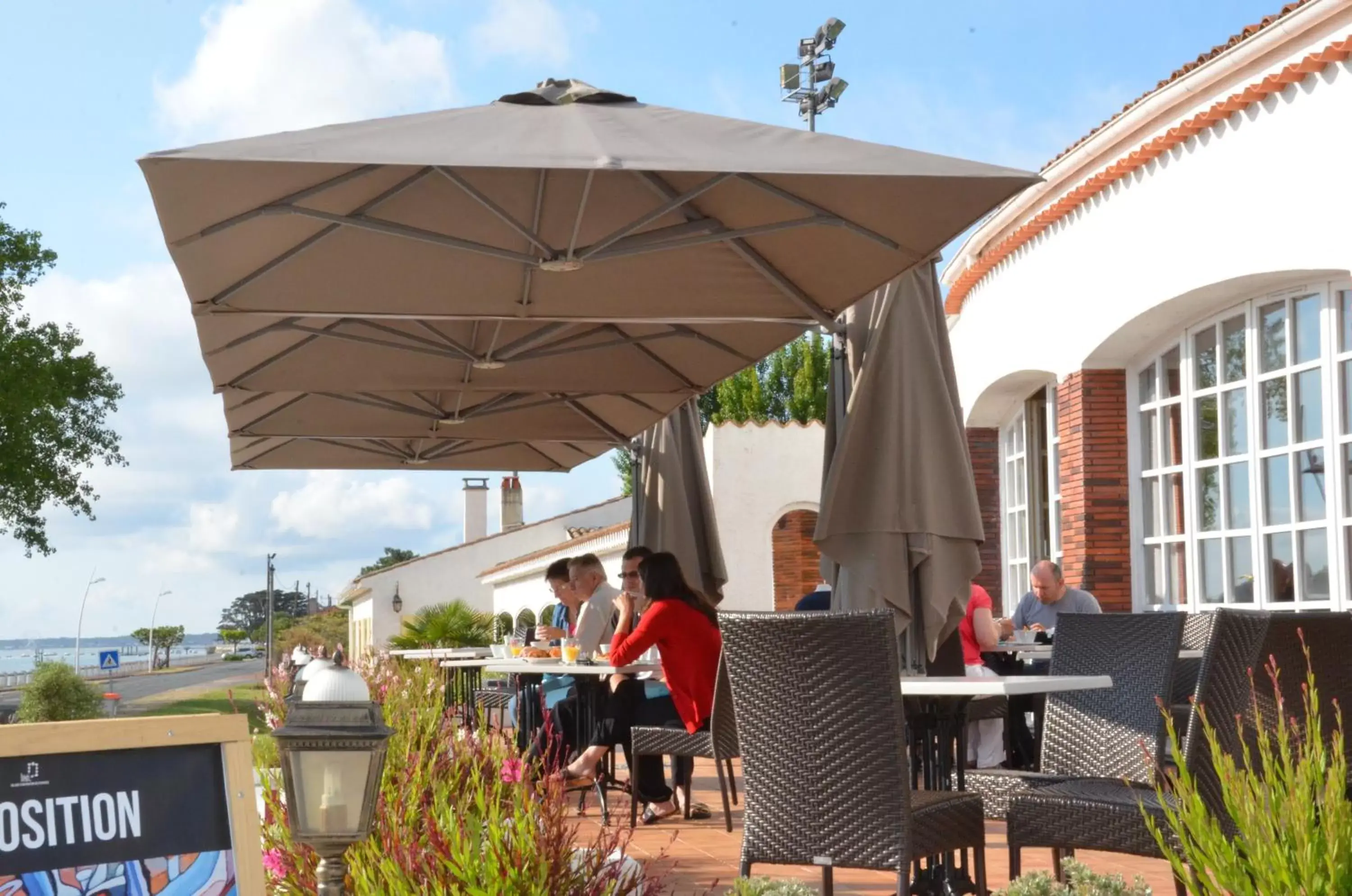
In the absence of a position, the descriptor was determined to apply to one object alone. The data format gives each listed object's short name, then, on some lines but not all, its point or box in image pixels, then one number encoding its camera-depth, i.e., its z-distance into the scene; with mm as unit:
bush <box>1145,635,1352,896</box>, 2574
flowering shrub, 3193
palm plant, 30359
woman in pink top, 7879
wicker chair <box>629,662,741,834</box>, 6266
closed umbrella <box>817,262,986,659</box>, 5574
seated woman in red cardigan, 6871
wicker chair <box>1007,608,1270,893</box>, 3838
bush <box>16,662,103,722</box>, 31812
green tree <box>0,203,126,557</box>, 34594
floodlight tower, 32219
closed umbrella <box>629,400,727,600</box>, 9711
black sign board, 2467
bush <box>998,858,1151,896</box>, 2902
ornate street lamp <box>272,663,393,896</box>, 2855
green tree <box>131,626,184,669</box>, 134125
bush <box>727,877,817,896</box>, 2943
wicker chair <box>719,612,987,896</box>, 3895
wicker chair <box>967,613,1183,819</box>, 4910
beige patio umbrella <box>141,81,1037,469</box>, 4617
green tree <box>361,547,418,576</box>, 124062
